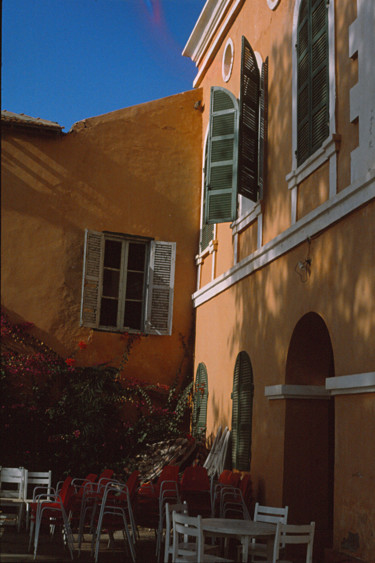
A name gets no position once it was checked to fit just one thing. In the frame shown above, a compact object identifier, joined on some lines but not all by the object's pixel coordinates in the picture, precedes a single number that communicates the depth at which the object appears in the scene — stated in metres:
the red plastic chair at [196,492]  7.75
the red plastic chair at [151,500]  7.57
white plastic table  4.95
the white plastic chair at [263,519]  5.65
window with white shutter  11.56
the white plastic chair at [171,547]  5.39
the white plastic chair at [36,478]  8.95
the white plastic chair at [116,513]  6.70
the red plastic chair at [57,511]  6.79
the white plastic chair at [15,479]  8.96
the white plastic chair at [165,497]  7.10
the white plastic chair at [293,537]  4.79
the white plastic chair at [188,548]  4.75
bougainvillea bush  10.53
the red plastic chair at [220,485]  7.87
